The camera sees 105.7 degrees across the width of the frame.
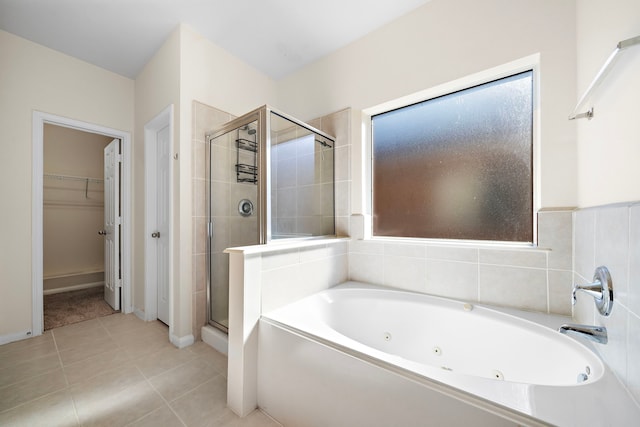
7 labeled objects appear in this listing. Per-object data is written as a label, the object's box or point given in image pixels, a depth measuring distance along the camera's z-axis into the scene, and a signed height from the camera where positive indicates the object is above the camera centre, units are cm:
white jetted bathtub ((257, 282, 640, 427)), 68 -62
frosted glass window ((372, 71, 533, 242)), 151 +34
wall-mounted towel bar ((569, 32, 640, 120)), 63 +44
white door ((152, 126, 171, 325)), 233 -8
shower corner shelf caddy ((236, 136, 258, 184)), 169 +35
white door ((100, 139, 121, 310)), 263 -13
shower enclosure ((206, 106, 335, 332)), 163 +20
